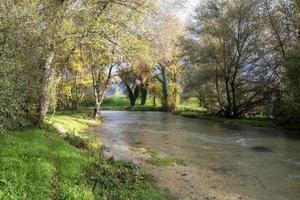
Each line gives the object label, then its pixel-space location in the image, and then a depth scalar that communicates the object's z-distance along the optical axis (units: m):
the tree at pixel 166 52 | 18.37
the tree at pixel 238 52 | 26.78
